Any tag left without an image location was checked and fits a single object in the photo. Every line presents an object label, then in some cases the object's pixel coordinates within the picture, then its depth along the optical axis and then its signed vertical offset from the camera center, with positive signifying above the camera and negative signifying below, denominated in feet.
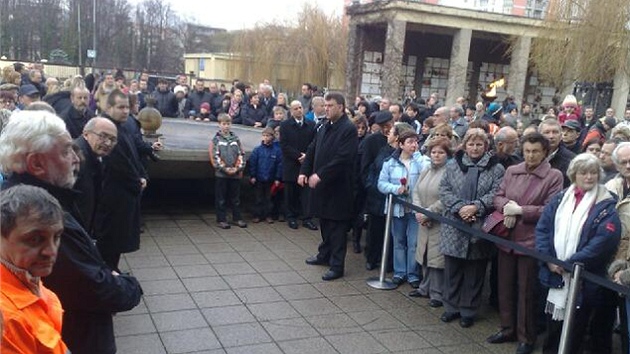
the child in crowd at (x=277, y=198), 29.09 -6.45
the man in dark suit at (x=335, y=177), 20.80 -3.56
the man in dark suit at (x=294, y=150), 27.68 -3.53
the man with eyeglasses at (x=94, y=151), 13.60 -2.26
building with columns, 67.31 +4.93
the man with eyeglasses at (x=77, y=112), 22.35 -2.08
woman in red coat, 15.94 -3.62
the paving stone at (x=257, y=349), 14.78 -7.28
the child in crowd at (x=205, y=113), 43.60 -3.31
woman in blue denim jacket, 20.97 -3.80
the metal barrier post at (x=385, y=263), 20.40 -6.56
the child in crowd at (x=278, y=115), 30.17 -2.08
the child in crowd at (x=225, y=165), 26.96 -4.44
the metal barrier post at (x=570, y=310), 13.24 -5.08
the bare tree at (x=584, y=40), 46.78 +5.38
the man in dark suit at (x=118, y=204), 16.15 -4.09
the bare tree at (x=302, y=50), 98.53 +5.00
